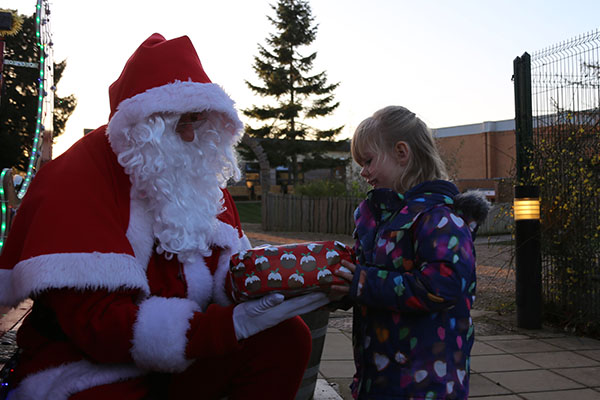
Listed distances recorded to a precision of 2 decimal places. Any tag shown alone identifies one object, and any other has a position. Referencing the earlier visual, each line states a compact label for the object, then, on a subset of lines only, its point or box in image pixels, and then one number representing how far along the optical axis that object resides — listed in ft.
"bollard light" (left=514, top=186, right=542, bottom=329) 15.92
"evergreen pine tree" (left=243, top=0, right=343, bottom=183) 90.33
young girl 5.77
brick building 110.52
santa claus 5.55
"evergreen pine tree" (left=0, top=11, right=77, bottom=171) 13.09
